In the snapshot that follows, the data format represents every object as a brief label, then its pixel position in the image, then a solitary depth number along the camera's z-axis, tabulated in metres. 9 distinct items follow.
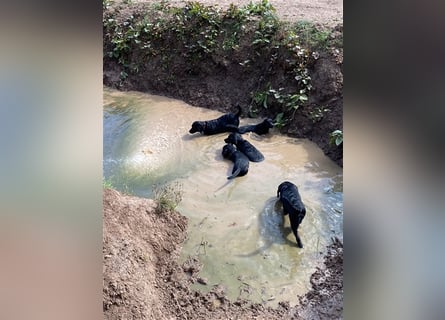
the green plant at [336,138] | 6.89
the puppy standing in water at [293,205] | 5.09
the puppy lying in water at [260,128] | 7.78
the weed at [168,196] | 5.29
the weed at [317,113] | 7.59
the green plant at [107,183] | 5.15
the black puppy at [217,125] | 7.83
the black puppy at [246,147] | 6.95
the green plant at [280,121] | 7.98
